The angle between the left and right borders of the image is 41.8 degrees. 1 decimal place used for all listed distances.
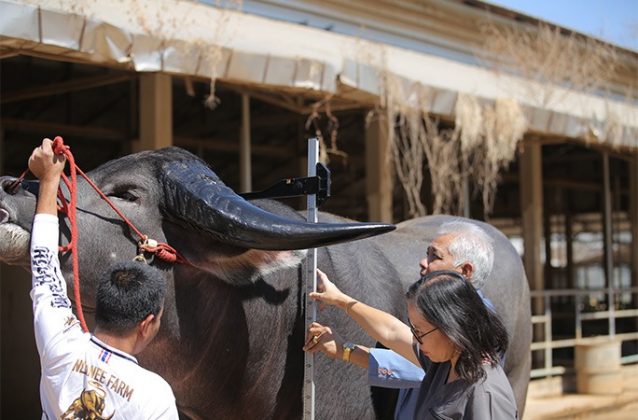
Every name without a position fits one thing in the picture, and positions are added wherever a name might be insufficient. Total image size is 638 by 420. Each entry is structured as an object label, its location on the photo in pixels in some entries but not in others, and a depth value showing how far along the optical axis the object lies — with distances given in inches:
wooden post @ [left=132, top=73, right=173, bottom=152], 287.0
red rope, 108.7
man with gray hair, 131.3
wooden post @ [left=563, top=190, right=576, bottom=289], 831.1
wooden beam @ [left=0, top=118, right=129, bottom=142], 405.4
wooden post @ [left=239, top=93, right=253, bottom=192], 331.9
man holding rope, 90.4
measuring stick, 126.8
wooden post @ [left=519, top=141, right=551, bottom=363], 444.8
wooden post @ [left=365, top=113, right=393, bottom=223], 356.2
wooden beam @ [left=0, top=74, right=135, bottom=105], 329.4
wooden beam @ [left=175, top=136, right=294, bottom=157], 485.4
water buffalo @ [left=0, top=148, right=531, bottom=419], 113.7
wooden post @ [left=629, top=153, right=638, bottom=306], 523.5
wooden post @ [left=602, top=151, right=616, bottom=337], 470.4
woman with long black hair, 103.7
